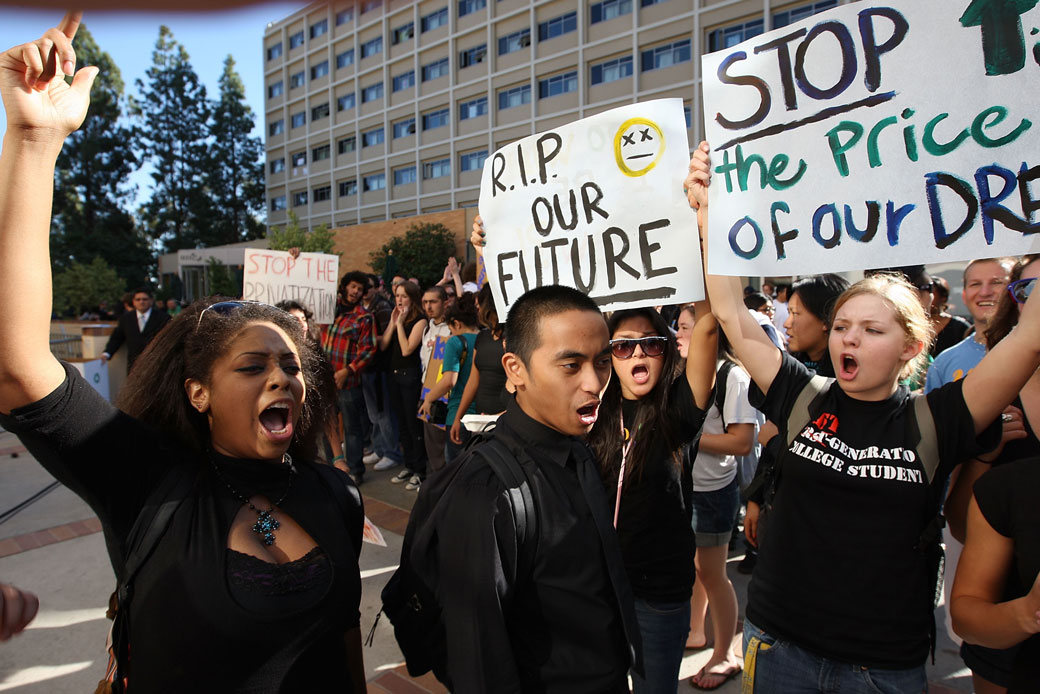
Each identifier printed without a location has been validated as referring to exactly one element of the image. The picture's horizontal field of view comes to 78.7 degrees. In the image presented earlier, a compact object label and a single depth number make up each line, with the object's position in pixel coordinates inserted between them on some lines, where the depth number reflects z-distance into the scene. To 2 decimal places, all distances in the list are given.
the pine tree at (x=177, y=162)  58.06
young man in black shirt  1.33
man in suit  8.35
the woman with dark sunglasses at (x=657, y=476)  2.19
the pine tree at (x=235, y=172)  63.03
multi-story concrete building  32.53
